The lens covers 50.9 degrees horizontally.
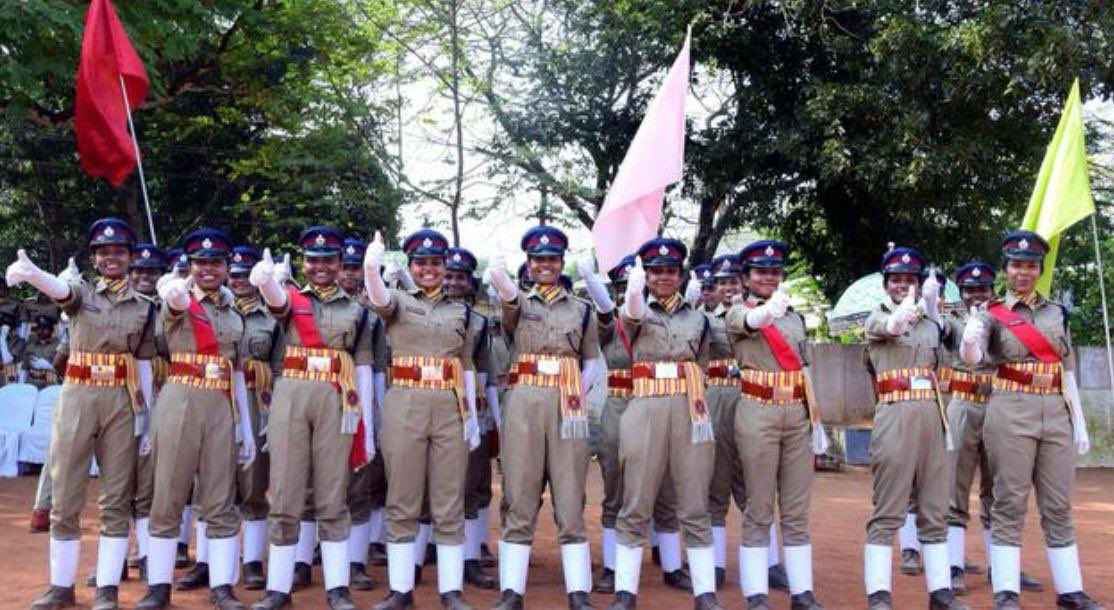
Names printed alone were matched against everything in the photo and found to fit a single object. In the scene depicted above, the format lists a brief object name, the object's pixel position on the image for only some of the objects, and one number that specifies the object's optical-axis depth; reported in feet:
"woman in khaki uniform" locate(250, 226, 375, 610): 24.02
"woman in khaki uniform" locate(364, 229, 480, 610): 23.99
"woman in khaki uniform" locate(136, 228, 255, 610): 23.75
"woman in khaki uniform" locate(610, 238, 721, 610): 24.11
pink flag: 28.45
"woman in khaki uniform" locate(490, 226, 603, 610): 24.13
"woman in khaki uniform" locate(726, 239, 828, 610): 24.13
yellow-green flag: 29.30
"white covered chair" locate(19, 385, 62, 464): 47.06
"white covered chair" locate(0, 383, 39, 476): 47.03
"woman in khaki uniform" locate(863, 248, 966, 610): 24.25
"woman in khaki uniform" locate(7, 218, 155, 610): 23.67
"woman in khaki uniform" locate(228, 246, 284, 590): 26.71
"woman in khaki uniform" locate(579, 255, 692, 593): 27.58
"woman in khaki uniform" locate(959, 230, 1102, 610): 24.95
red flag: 30.55
